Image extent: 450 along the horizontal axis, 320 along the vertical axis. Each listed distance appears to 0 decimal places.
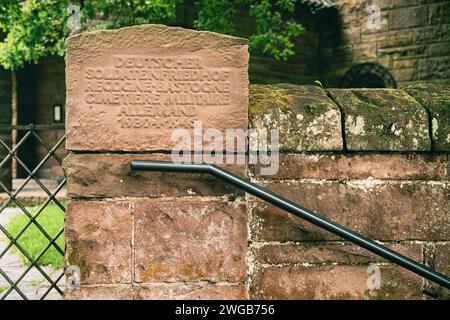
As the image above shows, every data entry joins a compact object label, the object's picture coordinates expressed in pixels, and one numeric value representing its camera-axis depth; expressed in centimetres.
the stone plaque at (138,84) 212
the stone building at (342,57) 911
